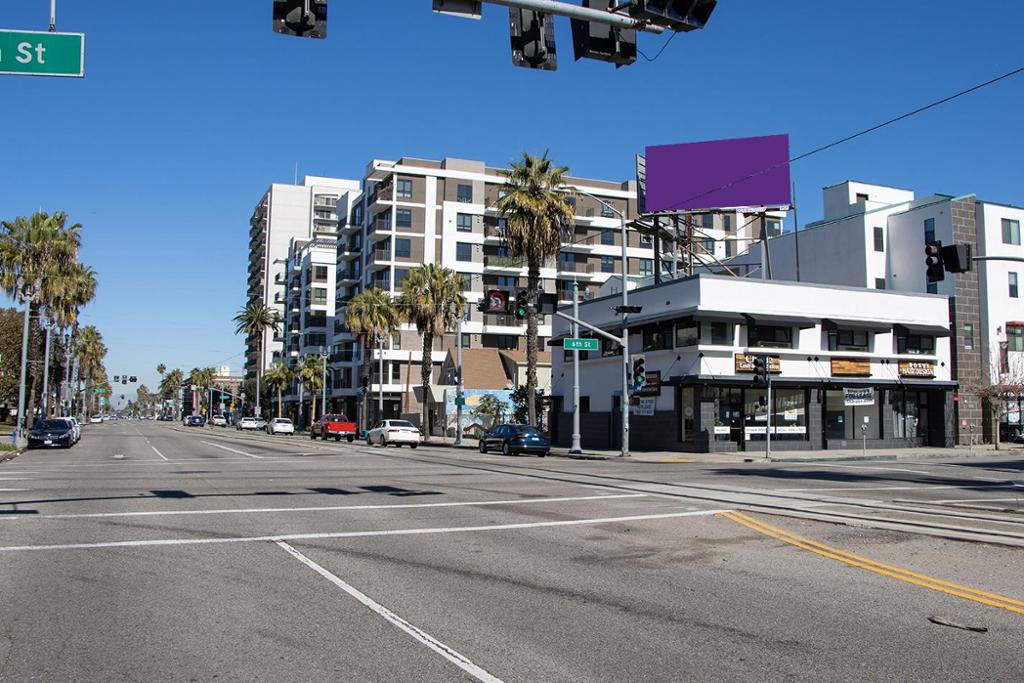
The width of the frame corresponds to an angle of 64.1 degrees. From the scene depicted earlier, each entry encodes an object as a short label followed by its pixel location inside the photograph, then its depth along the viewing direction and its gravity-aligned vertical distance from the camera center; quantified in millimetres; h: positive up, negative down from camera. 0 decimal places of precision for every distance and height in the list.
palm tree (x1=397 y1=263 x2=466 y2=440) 57625 +6970
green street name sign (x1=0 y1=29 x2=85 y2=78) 10383 +4379
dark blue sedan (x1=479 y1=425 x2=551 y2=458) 39500 -1993
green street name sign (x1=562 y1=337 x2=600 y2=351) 37469 +2584
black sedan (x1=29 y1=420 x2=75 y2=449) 43219 -2030
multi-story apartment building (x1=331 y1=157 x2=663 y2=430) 84562 +16232
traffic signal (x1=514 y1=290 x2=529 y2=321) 29062 +3351
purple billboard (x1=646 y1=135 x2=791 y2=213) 45188 +12792
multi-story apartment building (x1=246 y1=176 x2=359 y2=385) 138250 +29809
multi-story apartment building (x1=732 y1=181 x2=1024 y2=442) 47969 +8387
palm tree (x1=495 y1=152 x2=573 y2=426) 43250 +9856
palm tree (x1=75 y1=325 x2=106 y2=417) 122375 +7227
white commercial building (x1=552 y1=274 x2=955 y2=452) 39875 +1727
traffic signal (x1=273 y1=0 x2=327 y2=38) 9672 +4515
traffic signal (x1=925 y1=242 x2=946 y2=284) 20344 +3555
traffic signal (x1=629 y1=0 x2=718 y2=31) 10156 +4847
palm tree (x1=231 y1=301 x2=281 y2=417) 118188 +11402
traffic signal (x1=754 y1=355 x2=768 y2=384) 34750 +1276
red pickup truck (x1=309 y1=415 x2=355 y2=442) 61094 -2196
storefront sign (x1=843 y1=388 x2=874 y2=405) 41469 +228
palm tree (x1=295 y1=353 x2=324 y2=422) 97062 +2850
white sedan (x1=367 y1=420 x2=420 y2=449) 48312 -2071
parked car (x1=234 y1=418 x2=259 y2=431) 92500 -2931
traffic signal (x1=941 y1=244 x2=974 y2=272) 19719 +3491
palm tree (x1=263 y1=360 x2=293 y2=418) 112625 +2947
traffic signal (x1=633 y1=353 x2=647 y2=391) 37000 +1262
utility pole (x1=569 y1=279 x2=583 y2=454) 39728 -322
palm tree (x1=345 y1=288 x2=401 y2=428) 67375 +6817
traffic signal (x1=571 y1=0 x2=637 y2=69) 11102 +4876
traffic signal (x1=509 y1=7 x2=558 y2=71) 10711 +4750
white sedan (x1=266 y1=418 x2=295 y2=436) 77500 -2725
